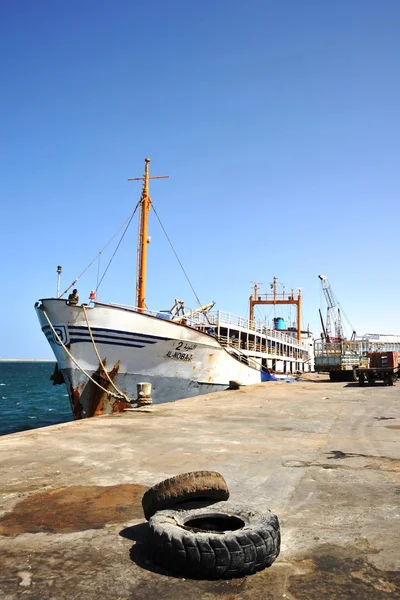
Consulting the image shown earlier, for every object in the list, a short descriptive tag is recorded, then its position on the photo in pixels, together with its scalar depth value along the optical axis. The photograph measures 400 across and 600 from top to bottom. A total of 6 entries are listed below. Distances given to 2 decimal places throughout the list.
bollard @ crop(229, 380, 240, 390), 20.56
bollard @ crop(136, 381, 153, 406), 13.42
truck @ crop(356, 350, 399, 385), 23.39
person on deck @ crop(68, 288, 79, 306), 16.20
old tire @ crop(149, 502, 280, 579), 2.97
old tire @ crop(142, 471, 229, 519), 3.79
